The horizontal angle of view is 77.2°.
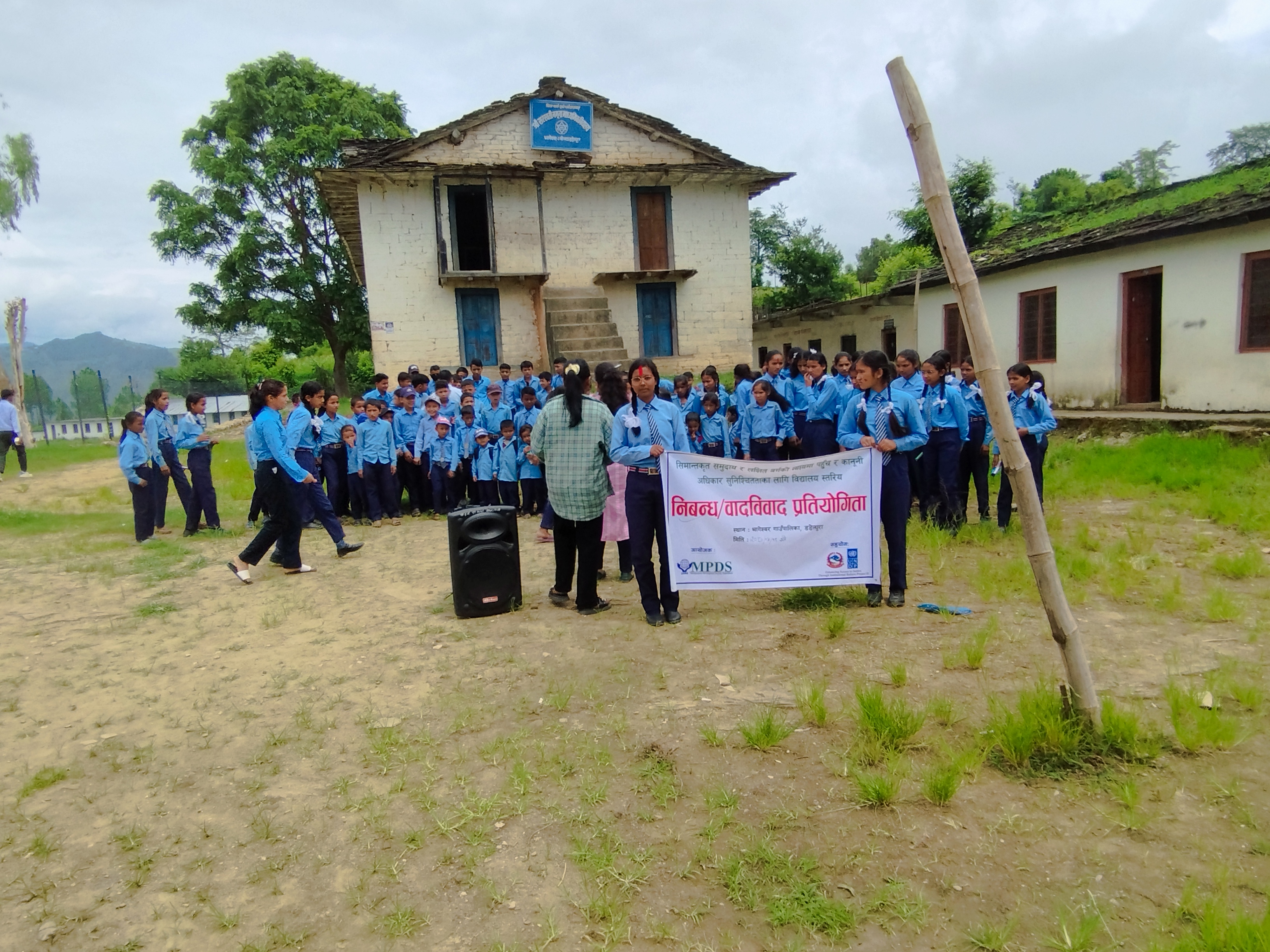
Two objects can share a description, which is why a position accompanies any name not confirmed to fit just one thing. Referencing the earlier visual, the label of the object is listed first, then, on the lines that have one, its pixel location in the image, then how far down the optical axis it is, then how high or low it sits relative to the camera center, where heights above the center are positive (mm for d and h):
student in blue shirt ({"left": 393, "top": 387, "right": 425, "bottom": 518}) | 10406 -602
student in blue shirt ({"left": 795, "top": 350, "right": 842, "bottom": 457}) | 8312 -271
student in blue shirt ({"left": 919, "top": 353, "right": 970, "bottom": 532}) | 7496 -546
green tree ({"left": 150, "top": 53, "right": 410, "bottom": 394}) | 27844 +7429
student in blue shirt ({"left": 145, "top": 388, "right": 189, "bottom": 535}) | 9328 -484
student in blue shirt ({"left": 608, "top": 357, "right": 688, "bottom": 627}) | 5414 -505
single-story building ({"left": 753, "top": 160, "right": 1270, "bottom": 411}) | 12156 +1330
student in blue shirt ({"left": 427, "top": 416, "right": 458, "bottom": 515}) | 10086 -797
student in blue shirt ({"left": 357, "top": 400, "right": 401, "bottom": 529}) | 9805 -762
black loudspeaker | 5793 -1166
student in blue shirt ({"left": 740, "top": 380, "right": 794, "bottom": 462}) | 9586 -469
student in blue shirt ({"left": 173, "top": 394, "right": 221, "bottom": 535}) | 9445 -534
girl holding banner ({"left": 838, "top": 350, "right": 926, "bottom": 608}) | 5477 -389
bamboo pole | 3307 -16
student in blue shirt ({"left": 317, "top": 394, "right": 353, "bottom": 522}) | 9969 -563
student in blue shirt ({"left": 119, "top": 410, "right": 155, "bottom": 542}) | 9078 -623
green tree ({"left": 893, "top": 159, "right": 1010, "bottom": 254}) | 25672 +5668
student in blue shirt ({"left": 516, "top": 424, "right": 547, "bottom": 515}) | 9695 -1086
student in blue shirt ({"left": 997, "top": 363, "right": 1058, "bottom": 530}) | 6965 -317
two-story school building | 18016 +3886
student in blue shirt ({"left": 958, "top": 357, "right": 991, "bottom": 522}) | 8047 -735
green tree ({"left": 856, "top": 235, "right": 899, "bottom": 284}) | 45500 +7406
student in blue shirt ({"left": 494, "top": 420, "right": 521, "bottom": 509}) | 9883 -741
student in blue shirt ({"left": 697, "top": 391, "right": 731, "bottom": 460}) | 9969 -543
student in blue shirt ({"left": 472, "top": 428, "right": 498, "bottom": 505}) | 10016 -767
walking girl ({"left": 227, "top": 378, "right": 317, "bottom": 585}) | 7020 -635
